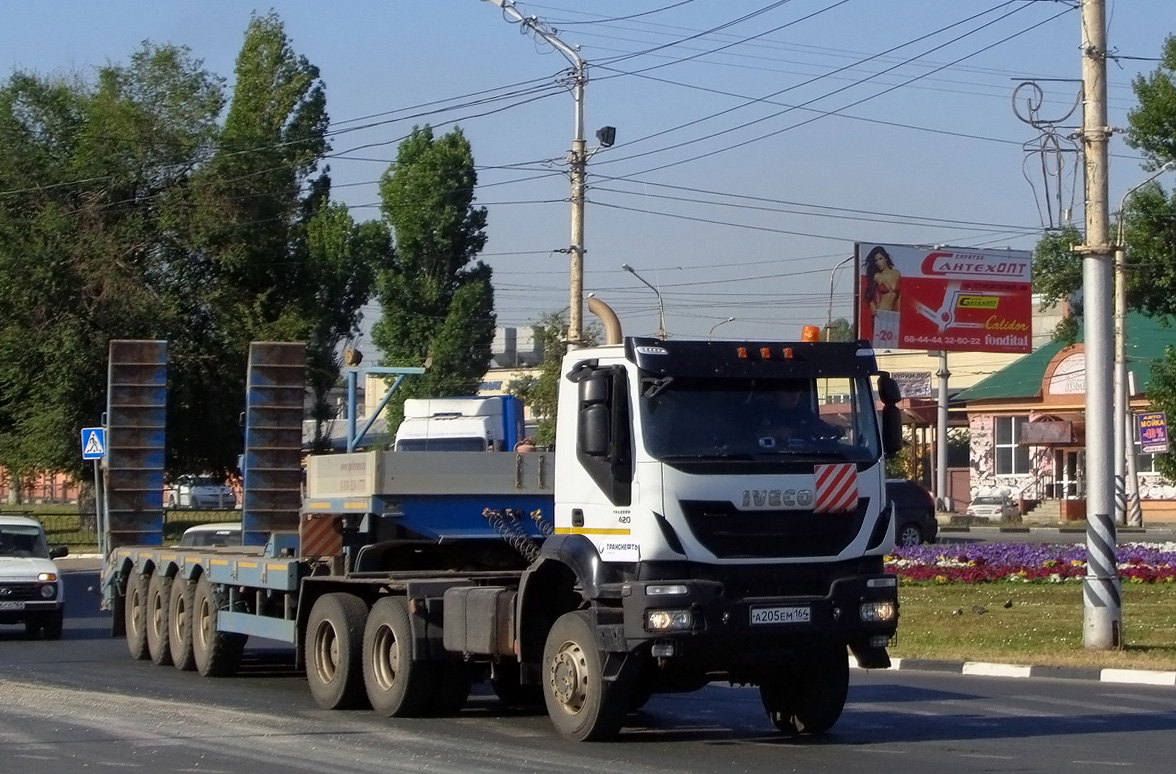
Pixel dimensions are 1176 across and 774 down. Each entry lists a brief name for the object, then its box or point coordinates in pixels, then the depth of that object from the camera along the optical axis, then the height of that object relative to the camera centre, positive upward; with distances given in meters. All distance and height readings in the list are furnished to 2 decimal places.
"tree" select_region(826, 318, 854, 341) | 96.10 +11.28
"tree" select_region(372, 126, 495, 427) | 65.06 +9.49
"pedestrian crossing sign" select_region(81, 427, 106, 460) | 32.72 +1.13
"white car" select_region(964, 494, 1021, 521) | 55.06 +0.06
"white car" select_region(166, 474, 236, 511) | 73.88 +0.12
